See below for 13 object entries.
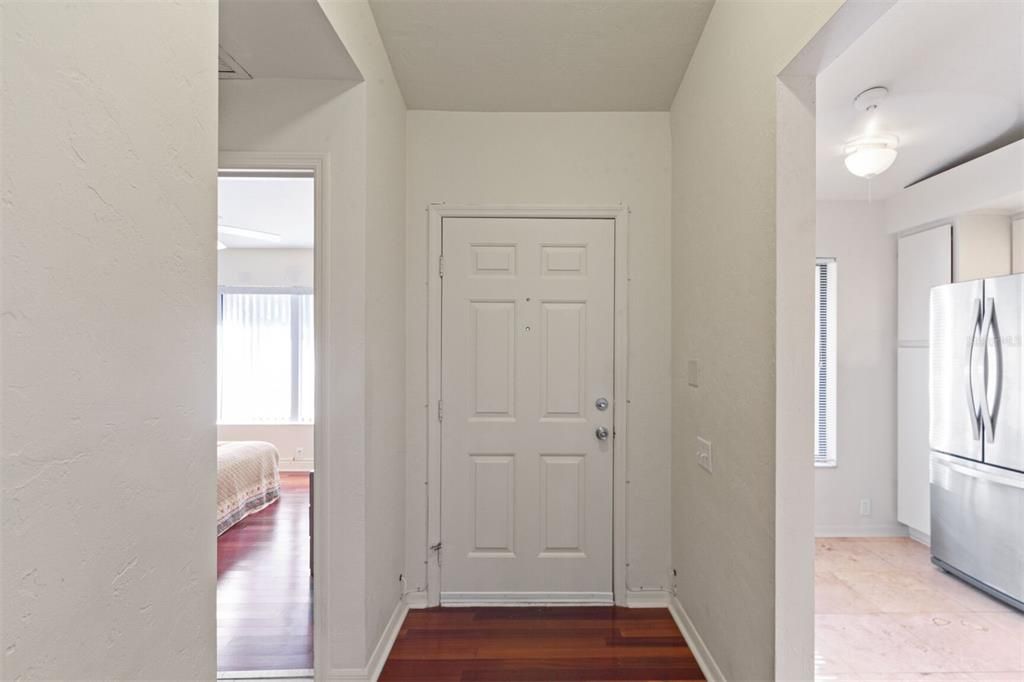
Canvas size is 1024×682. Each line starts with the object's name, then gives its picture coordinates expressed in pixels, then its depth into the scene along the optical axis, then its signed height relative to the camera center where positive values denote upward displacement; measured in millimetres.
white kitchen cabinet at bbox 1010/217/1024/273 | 3416 +690
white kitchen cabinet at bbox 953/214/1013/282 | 3506 +680
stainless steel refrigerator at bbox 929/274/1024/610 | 2932 -504
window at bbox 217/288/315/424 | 6152 -162
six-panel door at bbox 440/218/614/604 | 2809 -267
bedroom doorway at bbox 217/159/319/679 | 2504 -890
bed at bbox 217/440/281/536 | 4051 -1146
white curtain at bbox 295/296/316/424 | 6152 -312
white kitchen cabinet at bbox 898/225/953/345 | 3646 +538
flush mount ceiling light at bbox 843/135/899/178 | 2871 +1045
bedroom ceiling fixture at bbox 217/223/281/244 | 4742 +1025
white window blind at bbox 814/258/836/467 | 4176 -148
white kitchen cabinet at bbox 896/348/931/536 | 3828 -692
